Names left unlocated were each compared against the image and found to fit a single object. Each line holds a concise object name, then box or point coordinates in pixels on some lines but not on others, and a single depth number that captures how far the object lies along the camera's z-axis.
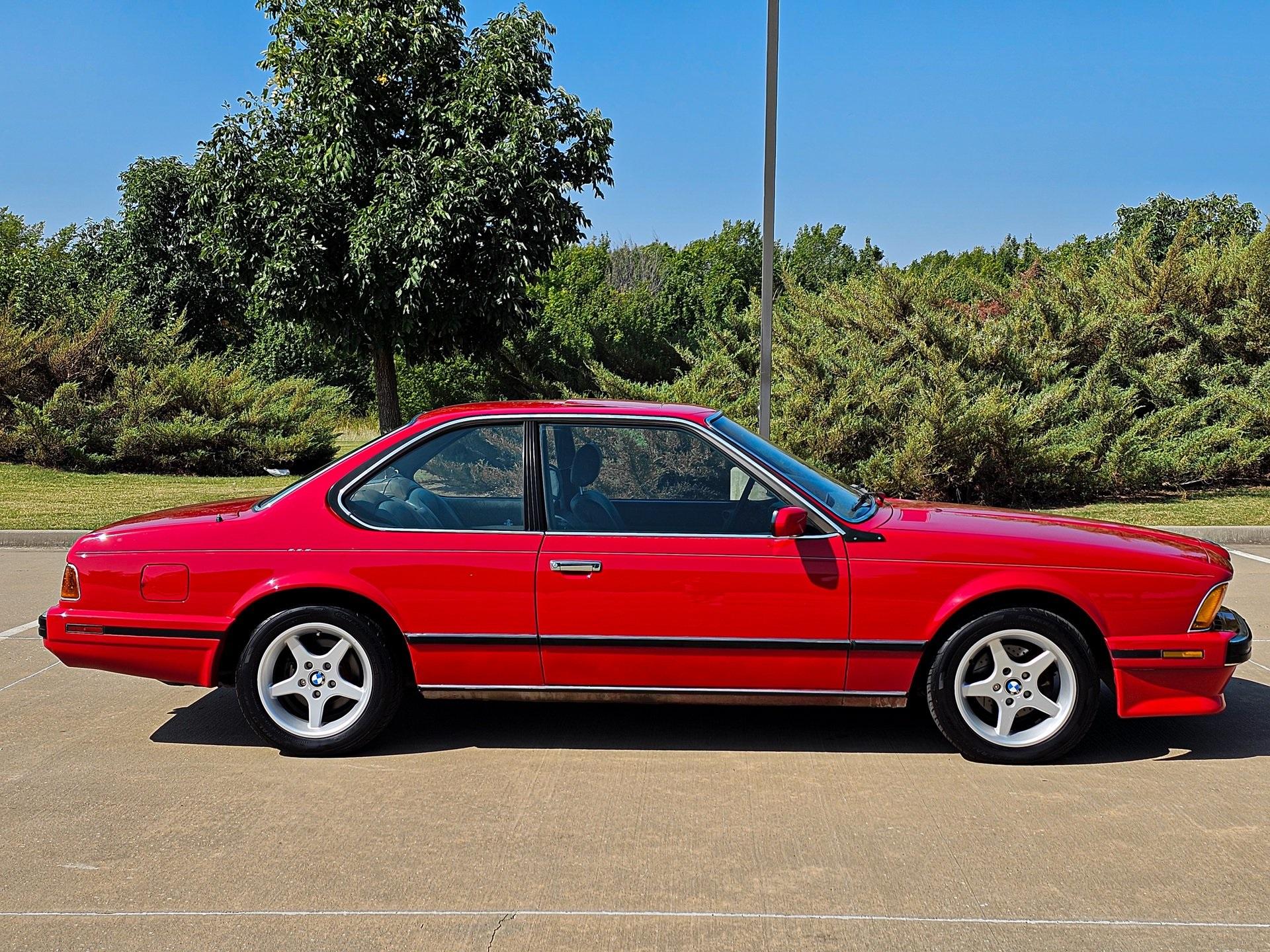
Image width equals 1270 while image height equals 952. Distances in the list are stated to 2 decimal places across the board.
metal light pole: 12.03
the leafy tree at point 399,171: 16.31
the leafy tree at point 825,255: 31.83
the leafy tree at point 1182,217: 30.36
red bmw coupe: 4.96
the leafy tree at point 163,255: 37.84
